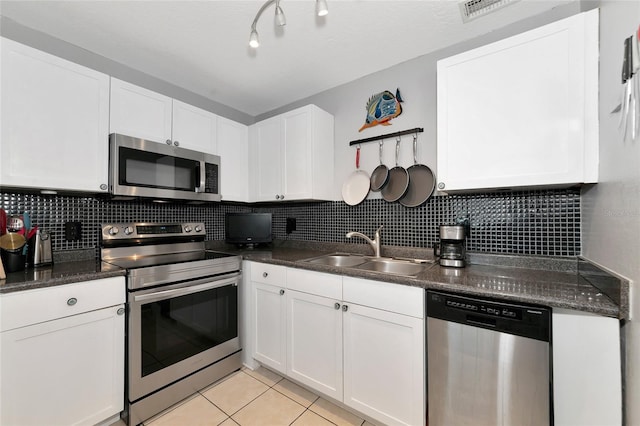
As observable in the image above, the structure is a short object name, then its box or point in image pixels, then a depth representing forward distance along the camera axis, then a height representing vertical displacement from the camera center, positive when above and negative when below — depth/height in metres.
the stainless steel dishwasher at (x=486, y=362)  1.03 -0.64
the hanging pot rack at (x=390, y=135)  1.94 +0.63
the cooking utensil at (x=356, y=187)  2.20 +0.24
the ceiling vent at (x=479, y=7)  1.45 +1.20
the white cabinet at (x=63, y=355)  1.16 -0.70
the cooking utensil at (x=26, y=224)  1.54 -0.06
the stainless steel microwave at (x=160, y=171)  1.72 +0.33
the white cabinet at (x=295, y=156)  2.21 +0.53
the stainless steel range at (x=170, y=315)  1.50 -0.67
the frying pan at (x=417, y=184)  1.90 +0.23
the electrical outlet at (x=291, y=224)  2.67 -0.11
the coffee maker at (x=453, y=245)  1.52 -0.19
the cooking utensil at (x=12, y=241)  1.40 -0.15
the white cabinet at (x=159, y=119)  1.78 +0.74
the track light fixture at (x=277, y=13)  1.18 +0.97
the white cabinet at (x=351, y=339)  1.31 -0.75
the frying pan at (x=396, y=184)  2.00 +0.24
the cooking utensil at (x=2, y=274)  1.25 -0.29
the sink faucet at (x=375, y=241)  2.00 -0.21
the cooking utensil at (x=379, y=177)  2.05 +0.31
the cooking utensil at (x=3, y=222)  1.43 -0.05
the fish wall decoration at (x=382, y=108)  2.04 +0.86
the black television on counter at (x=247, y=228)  2.54 -0.14
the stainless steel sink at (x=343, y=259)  1.99 -0.36
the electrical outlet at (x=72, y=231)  1.77 -0.12
